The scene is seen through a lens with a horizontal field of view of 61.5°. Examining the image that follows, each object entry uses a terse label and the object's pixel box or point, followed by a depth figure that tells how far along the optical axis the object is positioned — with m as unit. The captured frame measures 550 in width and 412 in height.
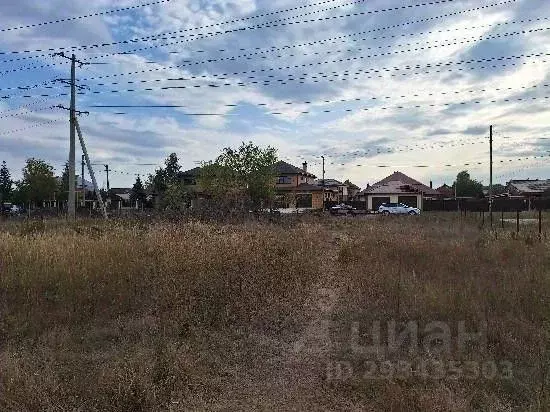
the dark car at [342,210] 44.12
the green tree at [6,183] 76.38
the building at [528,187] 71.06
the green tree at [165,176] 63.85
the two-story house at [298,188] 64.78
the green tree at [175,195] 42.17
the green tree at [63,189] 64.38
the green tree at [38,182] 57.19
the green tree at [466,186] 82.81
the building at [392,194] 61.56
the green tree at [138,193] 67.38
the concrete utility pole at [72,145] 27.03
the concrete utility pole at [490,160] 37.03
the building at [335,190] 74.75
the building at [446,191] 80.56
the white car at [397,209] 46.00
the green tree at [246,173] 46.75
